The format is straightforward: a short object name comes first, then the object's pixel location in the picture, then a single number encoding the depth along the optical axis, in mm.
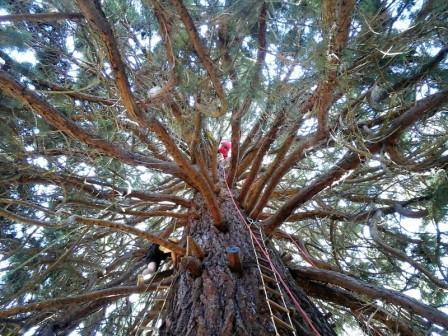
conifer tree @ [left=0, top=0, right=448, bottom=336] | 1678
